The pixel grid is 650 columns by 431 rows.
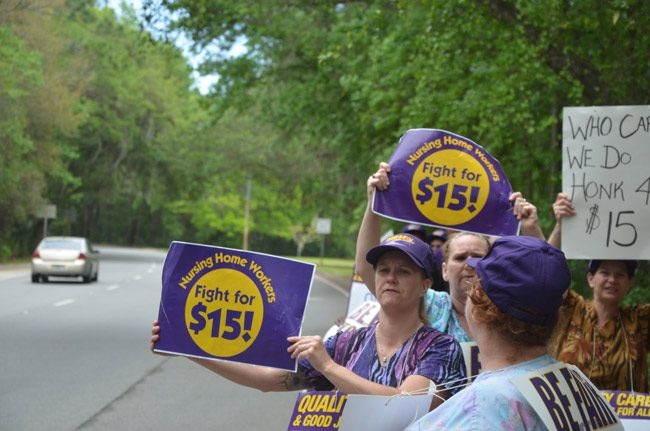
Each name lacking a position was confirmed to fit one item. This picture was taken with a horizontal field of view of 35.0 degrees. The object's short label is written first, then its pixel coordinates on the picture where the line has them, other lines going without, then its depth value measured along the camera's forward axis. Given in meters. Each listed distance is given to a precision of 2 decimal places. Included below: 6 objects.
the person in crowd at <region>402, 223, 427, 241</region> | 8.23
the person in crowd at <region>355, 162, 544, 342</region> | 4.56
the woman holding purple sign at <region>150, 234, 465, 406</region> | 3.62
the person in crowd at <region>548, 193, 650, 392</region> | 4.90
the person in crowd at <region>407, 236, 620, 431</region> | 2.43
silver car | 30.50
